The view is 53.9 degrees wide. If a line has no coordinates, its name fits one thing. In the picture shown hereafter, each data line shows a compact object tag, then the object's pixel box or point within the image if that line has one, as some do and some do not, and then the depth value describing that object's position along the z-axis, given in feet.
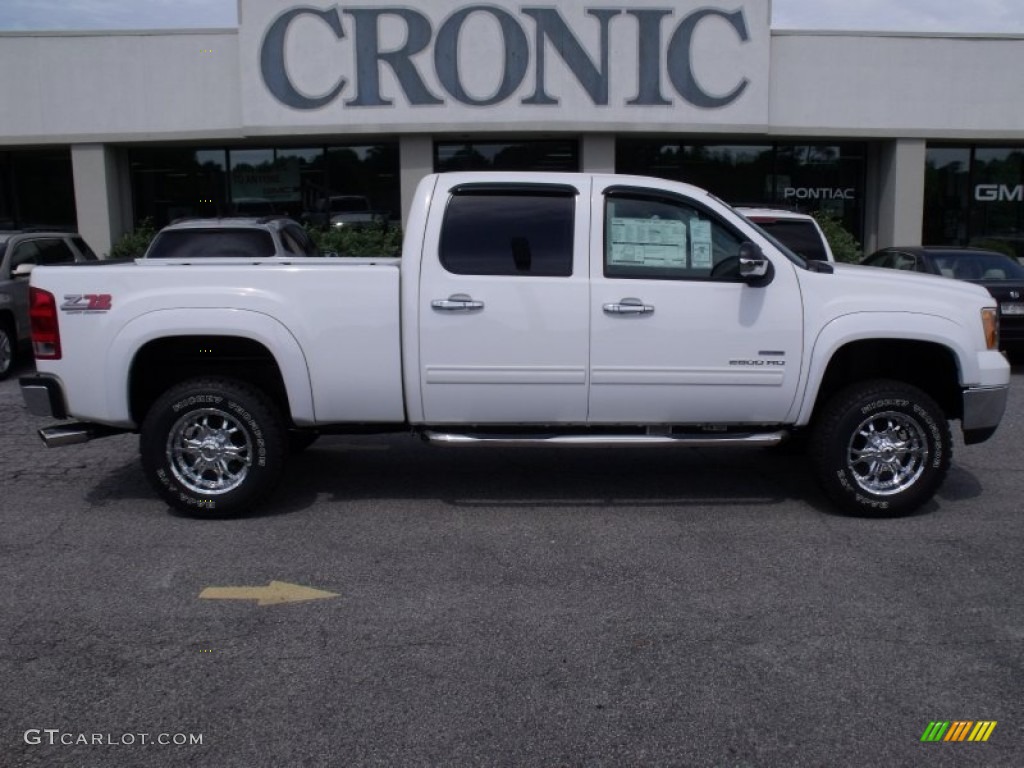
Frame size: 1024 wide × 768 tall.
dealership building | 59.67
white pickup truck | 19.86
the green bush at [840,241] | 60.03
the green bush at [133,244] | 62.08
